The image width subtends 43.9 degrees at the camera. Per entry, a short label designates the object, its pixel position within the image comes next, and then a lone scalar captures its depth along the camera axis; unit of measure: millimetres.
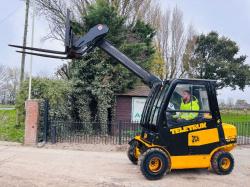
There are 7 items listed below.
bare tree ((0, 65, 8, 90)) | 52106
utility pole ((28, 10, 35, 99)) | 13002
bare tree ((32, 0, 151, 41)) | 21609
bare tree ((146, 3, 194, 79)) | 33844
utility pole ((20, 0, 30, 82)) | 20844
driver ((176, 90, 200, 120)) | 7523
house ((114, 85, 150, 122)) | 15984
